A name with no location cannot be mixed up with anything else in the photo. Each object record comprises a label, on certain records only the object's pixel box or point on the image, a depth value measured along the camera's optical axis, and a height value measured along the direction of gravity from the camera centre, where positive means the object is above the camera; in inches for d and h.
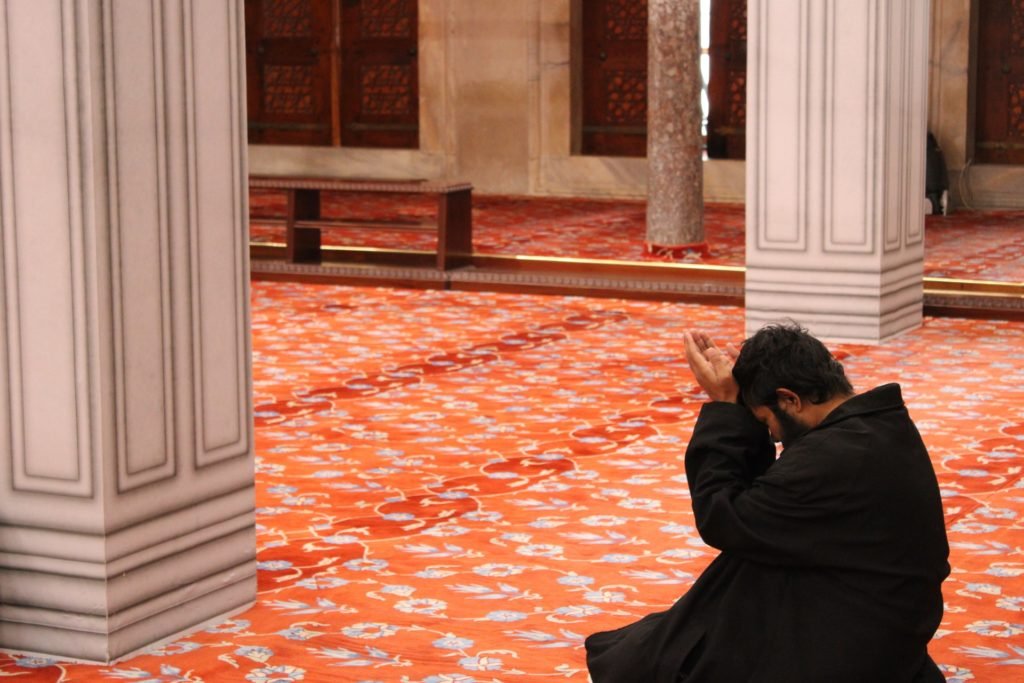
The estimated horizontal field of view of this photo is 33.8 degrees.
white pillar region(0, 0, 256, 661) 135.9 -12.9
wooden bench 393.4 -13.7
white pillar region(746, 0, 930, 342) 296.0 -1.5
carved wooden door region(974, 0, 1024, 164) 512.4 +19.7
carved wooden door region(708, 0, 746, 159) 542.6 +22.2
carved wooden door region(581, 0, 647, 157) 557.9 +24.6
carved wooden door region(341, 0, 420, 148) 590.2 +28.2
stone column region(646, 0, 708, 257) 410.9 +5.6
